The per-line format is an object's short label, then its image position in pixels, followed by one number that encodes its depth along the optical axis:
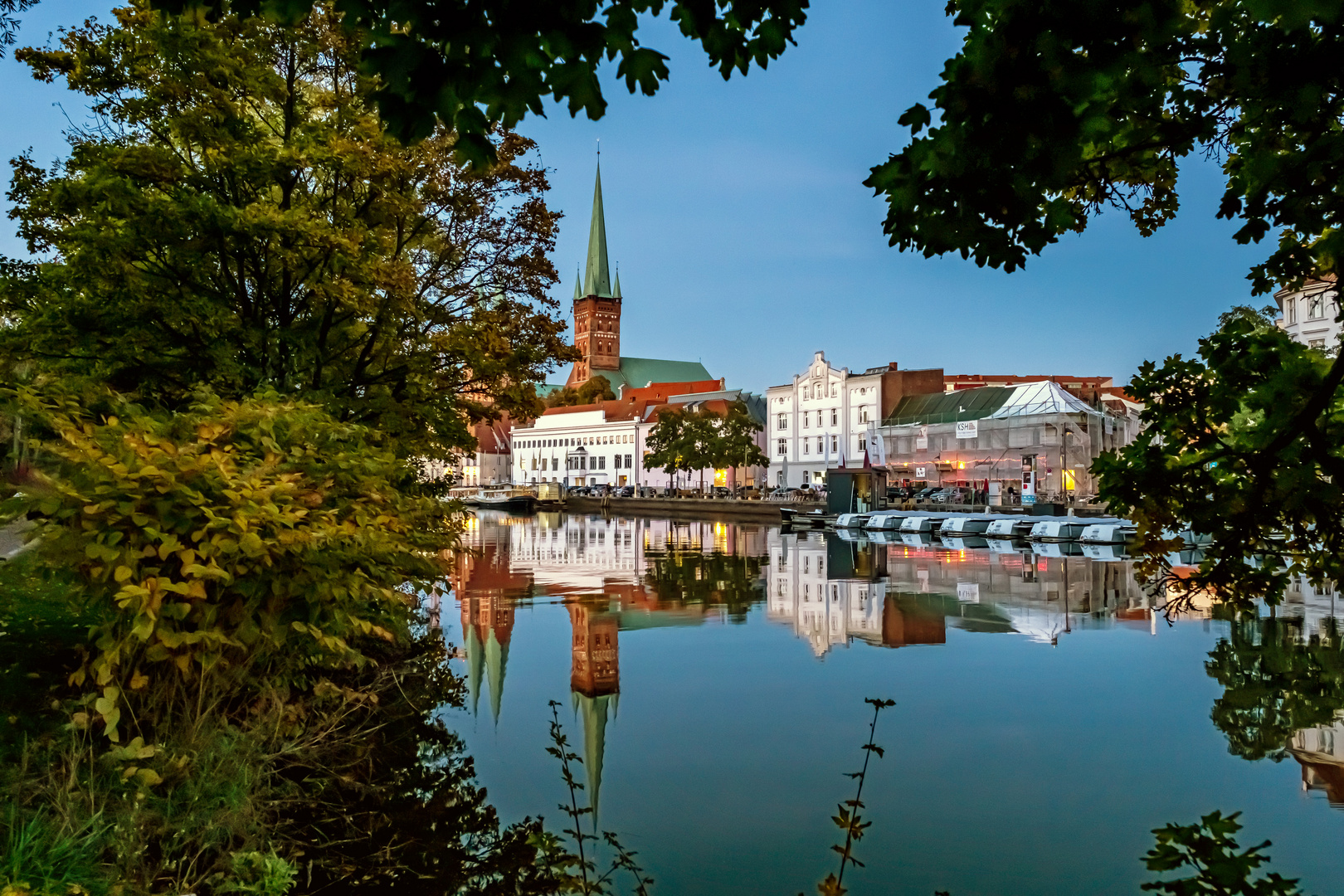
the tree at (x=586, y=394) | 158.00
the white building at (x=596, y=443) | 121.56
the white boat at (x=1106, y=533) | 35.91
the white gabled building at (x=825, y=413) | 87.75
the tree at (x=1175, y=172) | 3.11
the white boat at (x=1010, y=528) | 40.00
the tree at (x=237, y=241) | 11.81
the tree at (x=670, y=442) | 88.25
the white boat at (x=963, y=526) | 42.94
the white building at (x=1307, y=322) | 62.59
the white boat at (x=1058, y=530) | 38.19
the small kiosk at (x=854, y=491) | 52.41
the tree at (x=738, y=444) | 87.06
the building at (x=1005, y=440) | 59.16
